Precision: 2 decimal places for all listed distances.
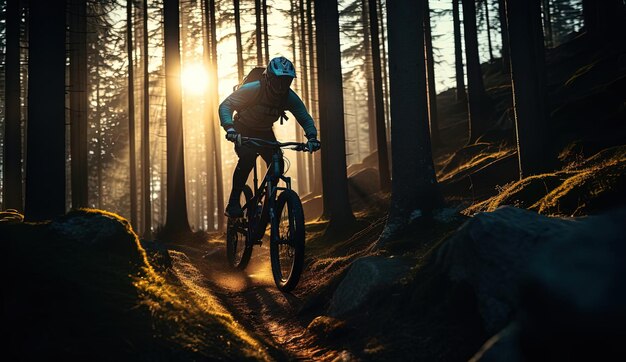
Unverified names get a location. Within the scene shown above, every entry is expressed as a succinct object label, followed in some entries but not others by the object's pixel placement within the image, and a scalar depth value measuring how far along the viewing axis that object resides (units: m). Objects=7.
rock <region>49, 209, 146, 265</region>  3.89
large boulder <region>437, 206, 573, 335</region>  3.04
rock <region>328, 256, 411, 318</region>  4.42
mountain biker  5.71
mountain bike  5.23
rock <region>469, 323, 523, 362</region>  2.17
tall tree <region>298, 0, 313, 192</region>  22.06
